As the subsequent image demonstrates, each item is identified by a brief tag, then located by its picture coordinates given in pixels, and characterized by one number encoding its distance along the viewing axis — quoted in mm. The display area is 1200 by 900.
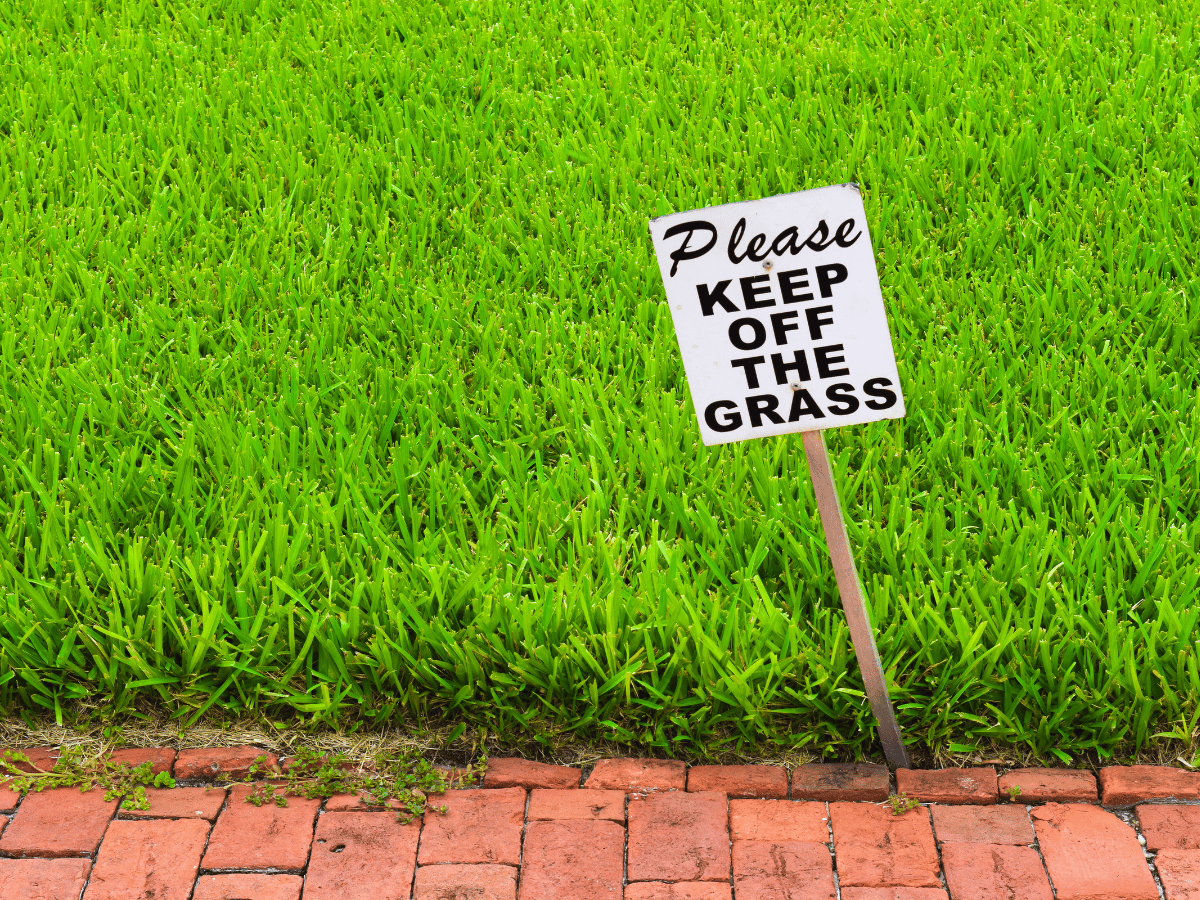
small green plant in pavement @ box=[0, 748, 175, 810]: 2361
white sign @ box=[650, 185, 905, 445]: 1977
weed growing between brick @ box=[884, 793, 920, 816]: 2281
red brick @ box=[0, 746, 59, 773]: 2436
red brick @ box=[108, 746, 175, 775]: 2430
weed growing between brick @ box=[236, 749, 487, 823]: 2336
